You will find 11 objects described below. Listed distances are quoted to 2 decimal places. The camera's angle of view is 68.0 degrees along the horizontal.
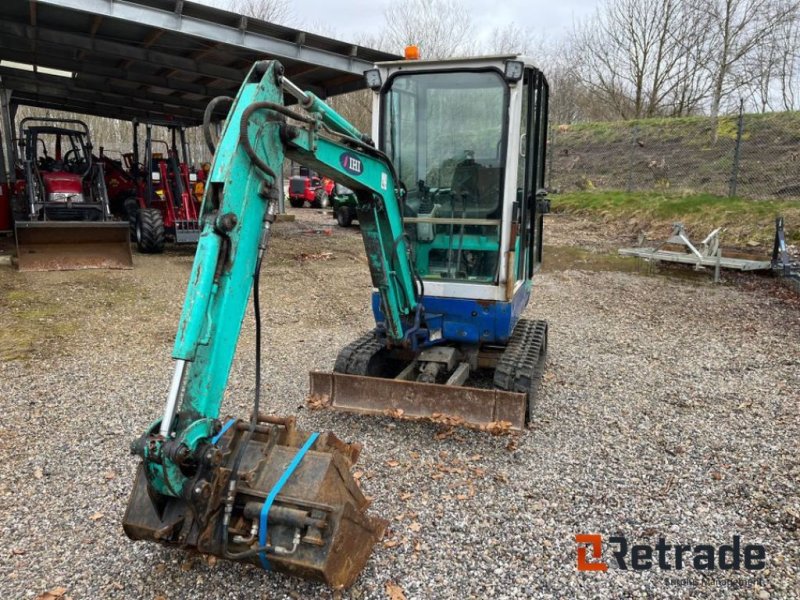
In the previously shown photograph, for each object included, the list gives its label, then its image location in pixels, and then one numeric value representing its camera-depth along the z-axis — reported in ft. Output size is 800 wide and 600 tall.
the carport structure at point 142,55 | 27.96
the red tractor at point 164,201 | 38.17
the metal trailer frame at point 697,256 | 33.96
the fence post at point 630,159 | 61.27
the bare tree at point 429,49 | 100.92
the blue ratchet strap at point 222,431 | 8.24
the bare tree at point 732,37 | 62.80
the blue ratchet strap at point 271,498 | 7.97
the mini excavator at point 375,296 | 8.03
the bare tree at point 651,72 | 77.46
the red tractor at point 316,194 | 76.18
